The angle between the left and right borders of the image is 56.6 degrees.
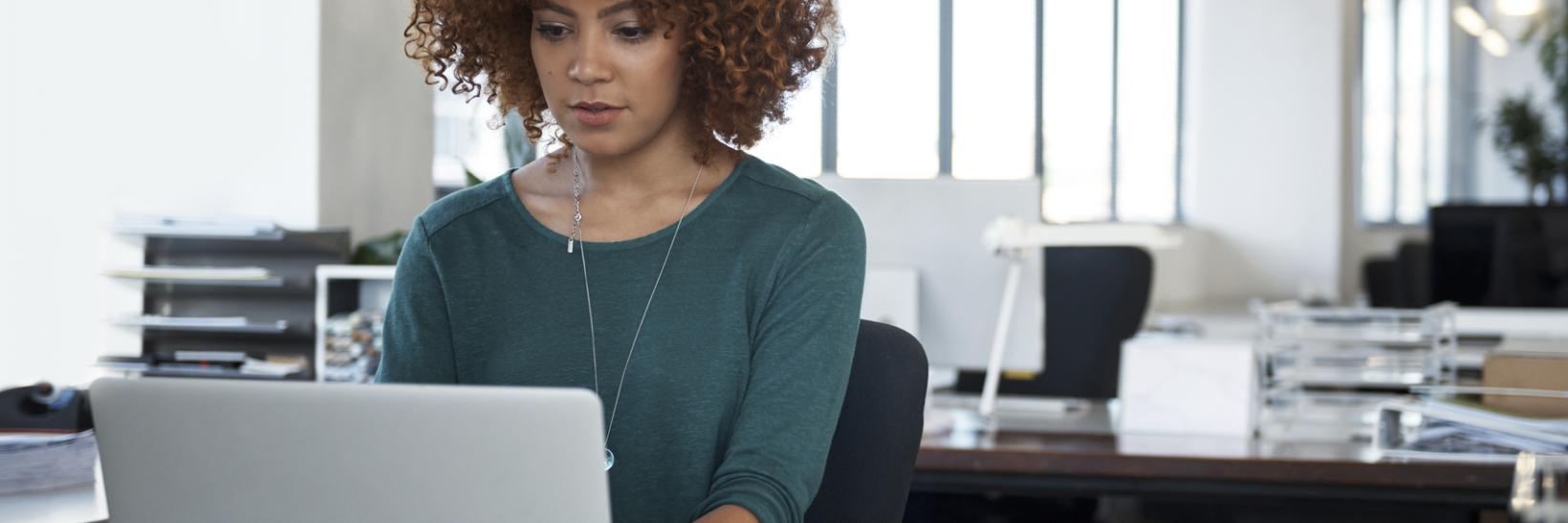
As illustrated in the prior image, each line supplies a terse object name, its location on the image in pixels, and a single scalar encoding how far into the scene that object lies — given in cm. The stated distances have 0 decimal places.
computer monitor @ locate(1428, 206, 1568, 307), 486
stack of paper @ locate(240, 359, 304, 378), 262
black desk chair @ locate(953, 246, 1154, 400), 376
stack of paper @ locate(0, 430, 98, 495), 143
